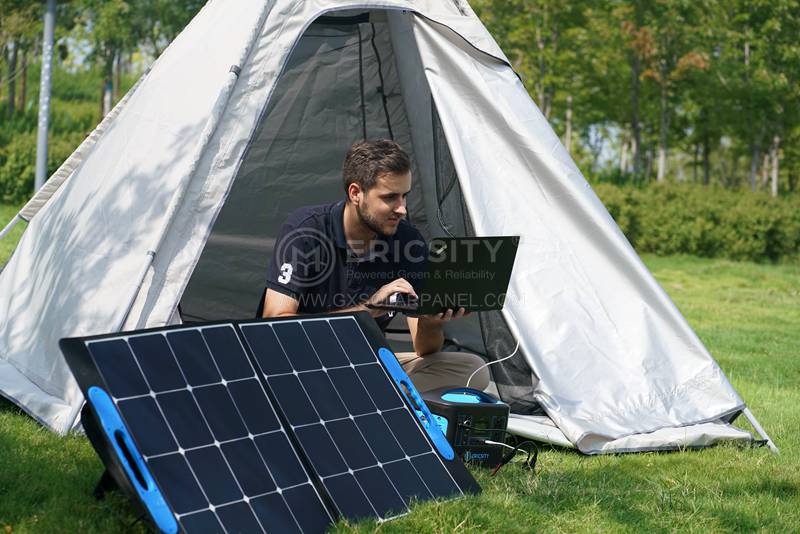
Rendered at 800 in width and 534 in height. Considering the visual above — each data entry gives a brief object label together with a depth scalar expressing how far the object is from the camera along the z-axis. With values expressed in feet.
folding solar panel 18.38
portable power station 25.61
